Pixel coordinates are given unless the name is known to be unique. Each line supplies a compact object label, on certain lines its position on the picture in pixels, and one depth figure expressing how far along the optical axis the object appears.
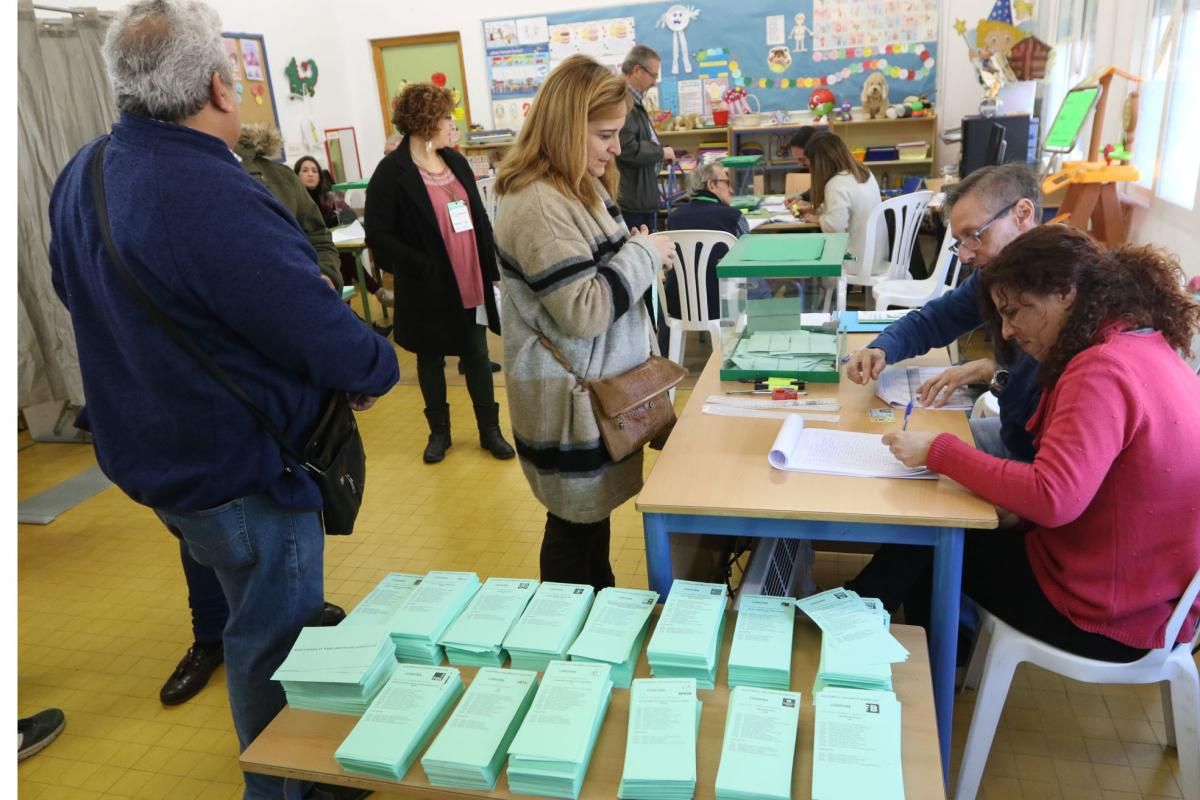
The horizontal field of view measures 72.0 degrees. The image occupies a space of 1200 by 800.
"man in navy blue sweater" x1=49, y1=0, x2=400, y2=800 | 1.23
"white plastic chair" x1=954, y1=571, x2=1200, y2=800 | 1.43
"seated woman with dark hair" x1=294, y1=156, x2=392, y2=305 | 5.20
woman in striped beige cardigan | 1.66
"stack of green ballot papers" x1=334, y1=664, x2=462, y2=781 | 1.15
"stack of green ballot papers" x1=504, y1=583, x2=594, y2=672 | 1.33
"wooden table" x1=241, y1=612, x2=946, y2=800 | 1.09
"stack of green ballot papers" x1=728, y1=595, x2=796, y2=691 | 1.25
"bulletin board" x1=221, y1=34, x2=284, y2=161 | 5.83
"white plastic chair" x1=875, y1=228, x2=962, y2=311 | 3.86
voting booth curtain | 3.45
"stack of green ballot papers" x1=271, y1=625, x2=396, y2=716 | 1.28
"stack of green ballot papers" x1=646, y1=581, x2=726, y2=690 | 1.27
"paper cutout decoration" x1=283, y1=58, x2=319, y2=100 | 6.58
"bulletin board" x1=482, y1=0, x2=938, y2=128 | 6.31
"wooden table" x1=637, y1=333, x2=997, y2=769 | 1.40
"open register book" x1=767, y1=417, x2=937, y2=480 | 1.53
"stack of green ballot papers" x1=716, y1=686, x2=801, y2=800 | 1.04
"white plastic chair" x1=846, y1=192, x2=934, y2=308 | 4.21
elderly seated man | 3.76
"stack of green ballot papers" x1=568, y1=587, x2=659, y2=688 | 1.29
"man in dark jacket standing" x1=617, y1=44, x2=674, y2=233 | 4.30
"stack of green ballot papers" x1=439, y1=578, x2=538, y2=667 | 1.36
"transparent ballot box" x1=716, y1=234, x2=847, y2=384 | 1.95
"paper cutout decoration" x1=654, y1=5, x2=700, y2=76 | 6.62
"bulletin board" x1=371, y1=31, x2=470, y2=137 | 7.39
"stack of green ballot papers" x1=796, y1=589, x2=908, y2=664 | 1.23
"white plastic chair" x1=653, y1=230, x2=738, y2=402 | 3.65
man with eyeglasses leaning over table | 1.79
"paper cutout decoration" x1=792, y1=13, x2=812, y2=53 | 6.43
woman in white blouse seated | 4.16
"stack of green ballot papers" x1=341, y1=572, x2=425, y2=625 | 1.44
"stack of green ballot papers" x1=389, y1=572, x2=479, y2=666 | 1.38
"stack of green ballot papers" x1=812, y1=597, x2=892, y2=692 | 1.20
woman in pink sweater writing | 1.31
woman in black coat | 3.10
